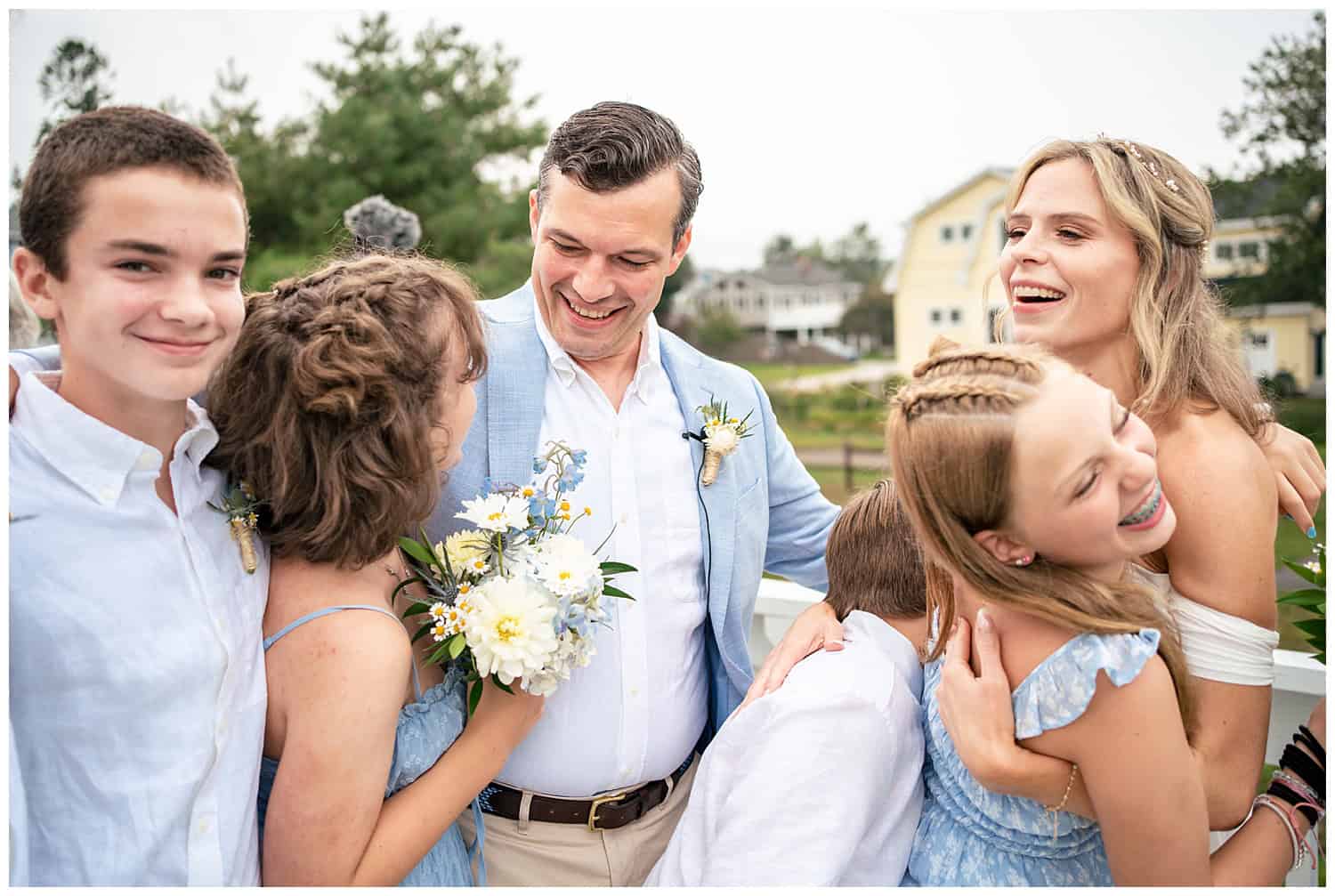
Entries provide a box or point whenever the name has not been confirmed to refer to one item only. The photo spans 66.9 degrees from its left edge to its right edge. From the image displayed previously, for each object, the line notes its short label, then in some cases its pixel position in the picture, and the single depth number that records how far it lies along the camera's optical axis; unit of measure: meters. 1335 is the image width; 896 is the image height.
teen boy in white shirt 1.66
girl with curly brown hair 1.82
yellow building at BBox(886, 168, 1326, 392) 10.99
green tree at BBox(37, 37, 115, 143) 10.09
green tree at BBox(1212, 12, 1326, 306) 8.66
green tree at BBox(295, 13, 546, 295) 14.23
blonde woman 2.06
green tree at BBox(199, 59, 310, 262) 14.39
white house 29.36
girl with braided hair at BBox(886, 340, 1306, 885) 1.82
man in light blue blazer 2.44
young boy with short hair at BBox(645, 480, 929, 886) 1.99
